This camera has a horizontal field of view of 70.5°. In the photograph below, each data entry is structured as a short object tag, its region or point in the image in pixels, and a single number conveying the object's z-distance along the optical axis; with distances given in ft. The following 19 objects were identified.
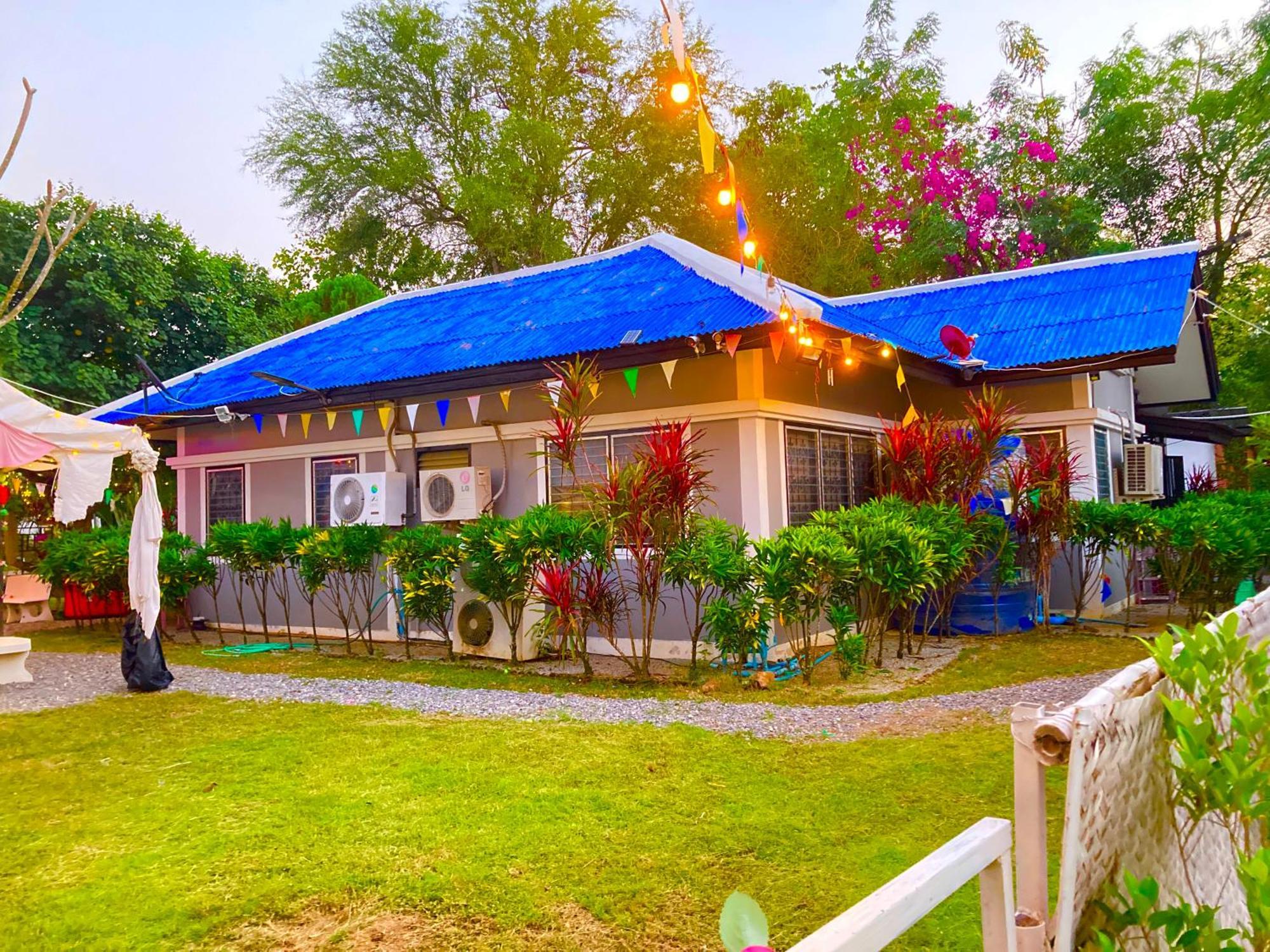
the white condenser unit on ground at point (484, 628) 27.35
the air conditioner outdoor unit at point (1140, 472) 36.42
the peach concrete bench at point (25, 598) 41.55
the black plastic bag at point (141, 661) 24.53
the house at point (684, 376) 26.96
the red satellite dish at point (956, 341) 31.35
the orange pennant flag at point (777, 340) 24.32
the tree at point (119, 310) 51.34
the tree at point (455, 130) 72.23
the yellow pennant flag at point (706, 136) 14.20
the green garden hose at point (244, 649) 31.27
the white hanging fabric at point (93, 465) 24.70
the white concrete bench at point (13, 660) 26.20
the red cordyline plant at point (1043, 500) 28.25
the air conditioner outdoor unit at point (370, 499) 31.76
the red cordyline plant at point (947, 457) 27.73
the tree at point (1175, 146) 62.39
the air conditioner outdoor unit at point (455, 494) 30.48
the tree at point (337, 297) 56.13
